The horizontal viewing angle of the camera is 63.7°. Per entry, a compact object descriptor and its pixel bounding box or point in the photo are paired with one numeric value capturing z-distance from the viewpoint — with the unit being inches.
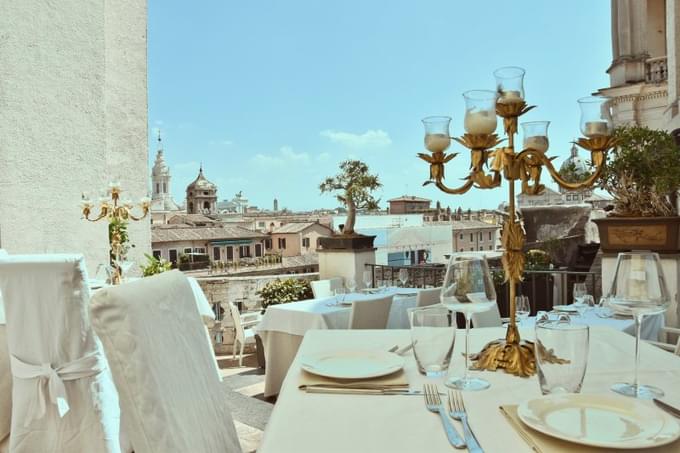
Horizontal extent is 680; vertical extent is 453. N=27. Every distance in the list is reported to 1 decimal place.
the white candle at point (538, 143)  58.2
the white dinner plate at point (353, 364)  46.9
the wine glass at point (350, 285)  164.3
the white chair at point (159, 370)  37.2
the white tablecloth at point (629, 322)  110.2
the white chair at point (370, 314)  131.0
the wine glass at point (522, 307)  95.3
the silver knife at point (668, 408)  36.4
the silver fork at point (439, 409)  33.2
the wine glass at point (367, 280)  176.3
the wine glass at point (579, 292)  120.5
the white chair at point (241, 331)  205.5
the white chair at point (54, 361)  80.3
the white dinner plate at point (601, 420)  31.0
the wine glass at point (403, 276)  172.3
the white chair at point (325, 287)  179.7
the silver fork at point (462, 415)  31.9
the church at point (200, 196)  2134.6
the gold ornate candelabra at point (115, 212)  176.9
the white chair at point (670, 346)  71.7
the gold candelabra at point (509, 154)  51.3
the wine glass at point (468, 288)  46.8
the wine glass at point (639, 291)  42.6
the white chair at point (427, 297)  142.9
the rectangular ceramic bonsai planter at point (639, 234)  133.9
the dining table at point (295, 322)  146.2
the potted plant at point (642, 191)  134.5
